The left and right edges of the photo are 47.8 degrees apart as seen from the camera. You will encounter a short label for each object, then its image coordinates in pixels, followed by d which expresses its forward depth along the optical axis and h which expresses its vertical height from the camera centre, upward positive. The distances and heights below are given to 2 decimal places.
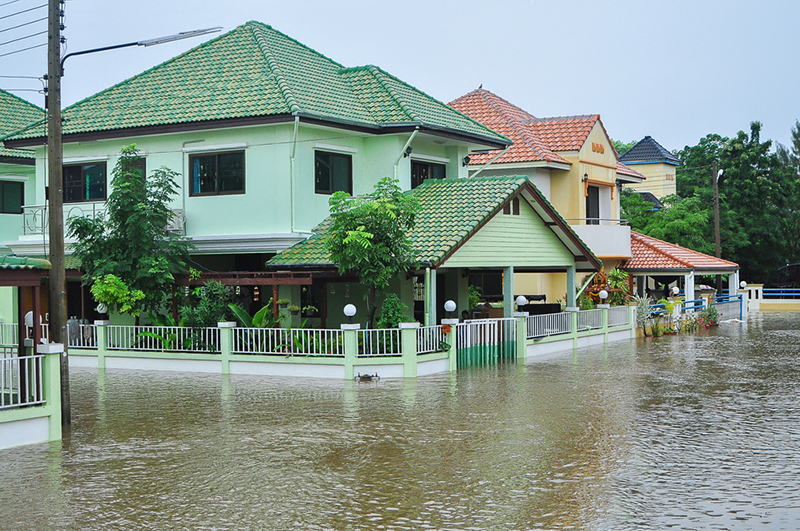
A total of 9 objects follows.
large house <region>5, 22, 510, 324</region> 23.17 +4.22
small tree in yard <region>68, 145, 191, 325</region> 22.64 +1.36
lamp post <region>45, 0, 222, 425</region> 14.51 +1.72
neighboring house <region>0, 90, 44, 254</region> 29.48 +3.79
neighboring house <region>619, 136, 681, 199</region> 66.12 +8.54
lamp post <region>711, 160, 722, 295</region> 45.09 +2.48
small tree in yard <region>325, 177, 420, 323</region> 20.08 +1.18
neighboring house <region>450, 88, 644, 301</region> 33.94 +4.41
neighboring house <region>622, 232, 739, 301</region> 36.78 +0.77
